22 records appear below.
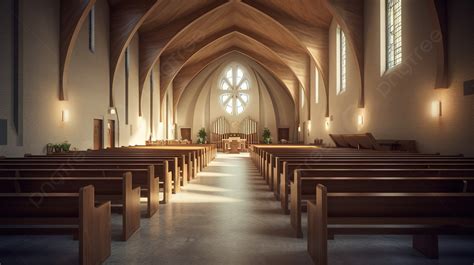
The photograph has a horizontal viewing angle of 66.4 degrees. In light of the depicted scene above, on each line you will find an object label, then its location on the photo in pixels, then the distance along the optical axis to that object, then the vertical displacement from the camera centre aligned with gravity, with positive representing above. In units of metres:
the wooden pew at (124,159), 5.42 -0.30
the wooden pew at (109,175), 3.81 -0.38
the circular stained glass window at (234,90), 25.95 +3.52
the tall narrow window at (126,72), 14.84 +2.79
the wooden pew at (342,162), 4.57 -0.32
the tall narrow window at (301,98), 22.70 +2.53
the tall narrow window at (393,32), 9.16 +2.78
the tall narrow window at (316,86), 18.16 +2.68
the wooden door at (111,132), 13.22 +0.29
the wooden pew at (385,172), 3.69 -0.35
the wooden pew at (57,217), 2.53 -0.57
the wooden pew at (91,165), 4.43 -0.32
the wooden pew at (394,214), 2.53 -0.56
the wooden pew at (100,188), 3.23 -0.44
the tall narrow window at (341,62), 13.68 +2.97
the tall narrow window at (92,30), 11.34 +3.47
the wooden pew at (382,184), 3.07 -0.42
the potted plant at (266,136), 25.06 +0.19
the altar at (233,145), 21.89 -0.37
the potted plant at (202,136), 25.30 +0.23
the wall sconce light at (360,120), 11.69 +0.59
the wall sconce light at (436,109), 7.04 +0.56
